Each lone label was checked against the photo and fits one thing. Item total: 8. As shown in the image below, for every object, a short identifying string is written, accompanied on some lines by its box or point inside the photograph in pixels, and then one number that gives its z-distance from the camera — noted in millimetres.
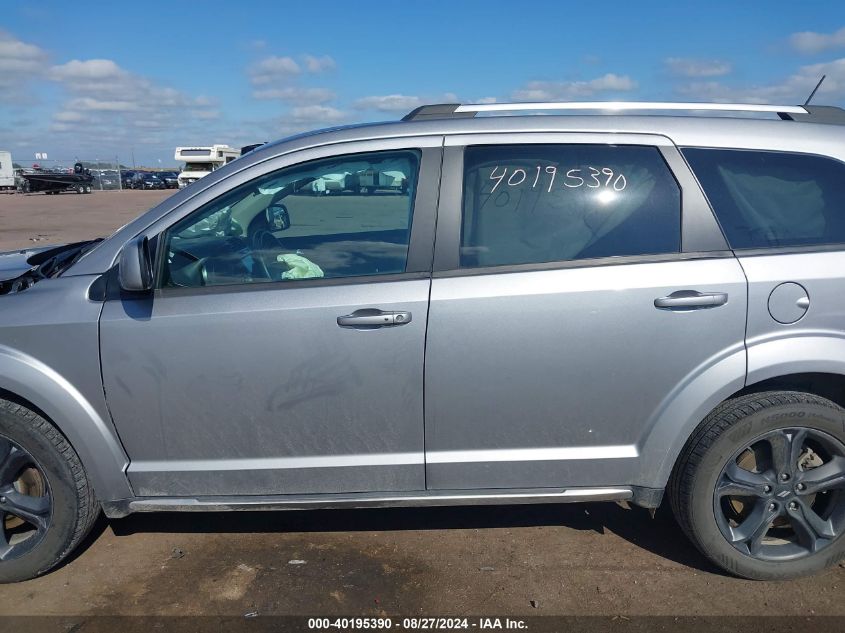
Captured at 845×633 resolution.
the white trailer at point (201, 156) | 47344
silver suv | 2793
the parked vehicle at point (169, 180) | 57812
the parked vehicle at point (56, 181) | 43125
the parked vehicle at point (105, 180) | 53125
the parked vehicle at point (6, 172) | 46969
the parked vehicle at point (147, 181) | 56031
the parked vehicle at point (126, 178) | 56909
